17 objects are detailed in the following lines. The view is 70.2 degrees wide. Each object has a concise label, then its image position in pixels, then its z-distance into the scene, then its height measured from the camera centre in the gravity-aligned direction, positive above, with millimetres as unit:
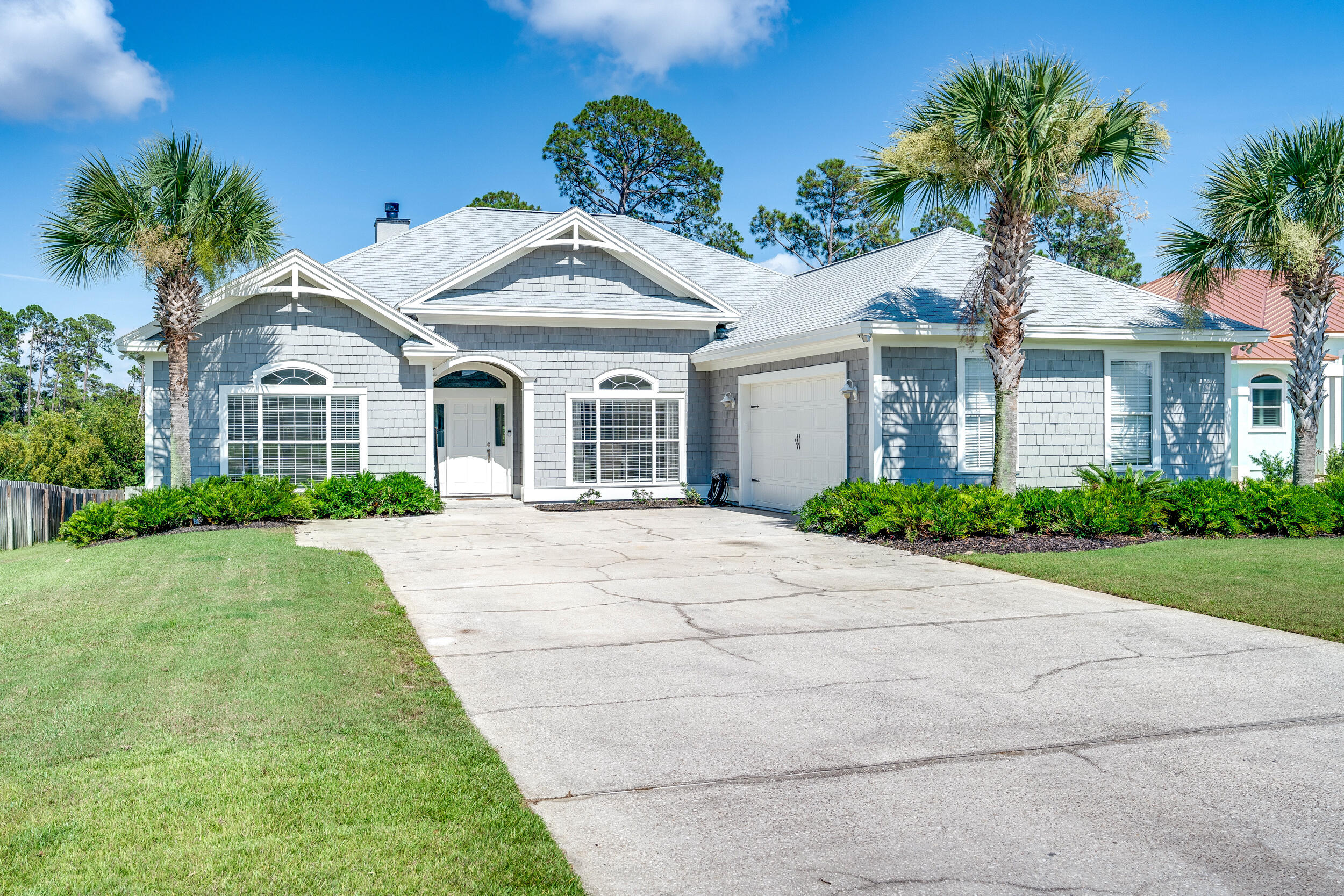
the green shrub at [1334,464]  20303 -752
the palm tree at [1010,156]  12094 +3618
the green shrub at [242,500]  14070 -944
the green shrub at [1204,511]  12852 -1089
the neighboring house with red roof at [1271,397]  21859 +756
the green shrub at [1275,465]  20391 -787
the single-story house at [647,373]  14828 +1062
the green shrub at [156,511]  13352 -1025
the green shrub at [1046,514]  12570 -1095
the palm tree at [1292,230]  13945 +3004
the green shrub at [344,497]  15844 -1002
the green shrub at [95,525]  13078 -1194
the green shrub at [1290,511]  12812 -1106
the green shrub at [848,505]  12797 -1005
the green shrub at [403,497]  16312 -1037
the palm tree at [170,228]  14312 +3200
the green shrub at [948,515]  12164 -1063
